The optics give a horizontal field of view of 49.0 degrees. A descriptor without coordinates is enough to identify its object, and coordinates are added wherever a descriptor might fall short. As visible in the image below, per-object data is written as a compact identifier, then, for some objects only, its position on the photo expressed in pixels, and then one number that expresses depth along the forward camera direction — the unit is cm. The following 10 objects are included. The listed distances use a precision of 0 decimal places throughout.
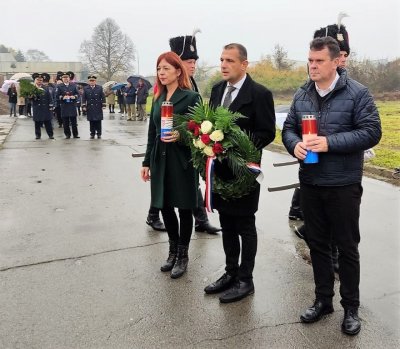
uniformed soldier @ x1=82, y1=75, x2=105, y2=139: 1405
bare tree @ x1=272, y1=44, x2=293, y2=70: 3859
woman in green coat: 384
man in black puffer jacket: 289
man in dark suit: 333
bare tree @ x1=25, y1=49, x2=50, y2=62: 12081
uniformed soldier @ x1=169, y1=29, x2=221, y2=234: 510
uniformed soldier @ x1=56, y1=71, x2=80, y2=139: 1399
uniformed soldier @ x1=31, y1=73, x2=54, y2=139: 1346
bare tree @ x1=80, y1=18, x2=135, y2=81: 5506
